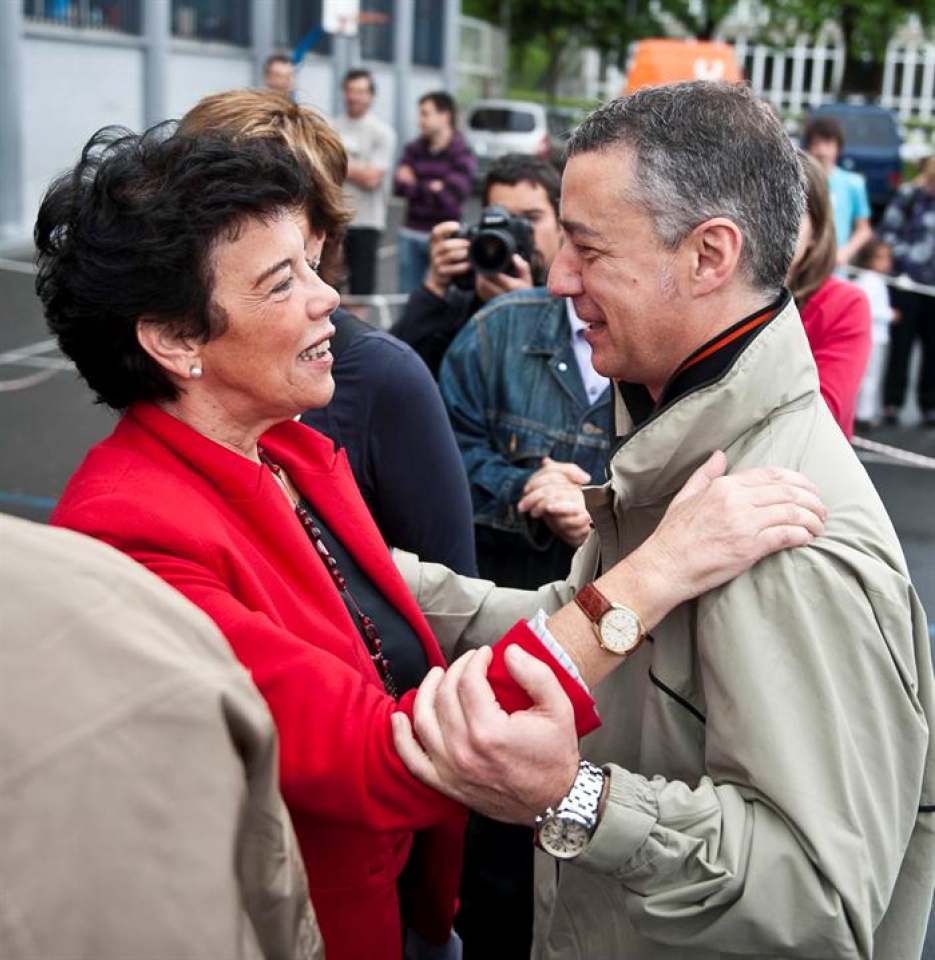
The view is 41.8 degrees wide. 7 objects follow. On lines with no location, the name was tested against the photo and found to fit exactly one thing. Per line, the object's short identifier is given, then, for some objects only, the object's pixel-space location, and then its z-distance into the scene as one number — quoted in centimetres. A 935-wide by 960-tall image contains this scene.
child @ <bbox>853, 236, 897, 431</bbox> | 843
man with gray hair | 142
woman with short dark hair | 149
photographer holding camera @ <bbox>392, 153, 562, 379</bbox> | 365
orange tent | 1964
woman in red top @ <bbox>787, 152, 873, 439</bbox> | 372
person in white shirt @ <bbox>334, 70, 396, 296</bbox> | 1033
